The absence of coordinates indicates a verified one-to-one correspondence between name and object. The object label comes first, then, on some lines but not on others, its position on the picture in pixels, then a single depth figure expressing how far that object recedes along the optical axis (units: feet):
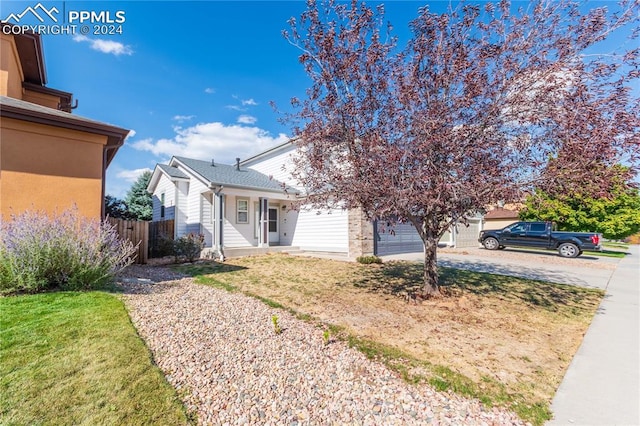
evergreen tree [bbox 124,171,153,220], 79.05
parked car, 49.03
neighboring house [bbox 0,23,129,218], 19.77
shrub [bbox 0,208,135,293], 16.55
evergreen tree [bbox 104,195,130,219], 75.74
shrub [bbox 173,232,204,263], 36.06
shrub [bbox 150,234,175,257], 37.57
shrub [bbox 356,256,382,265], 35.81
